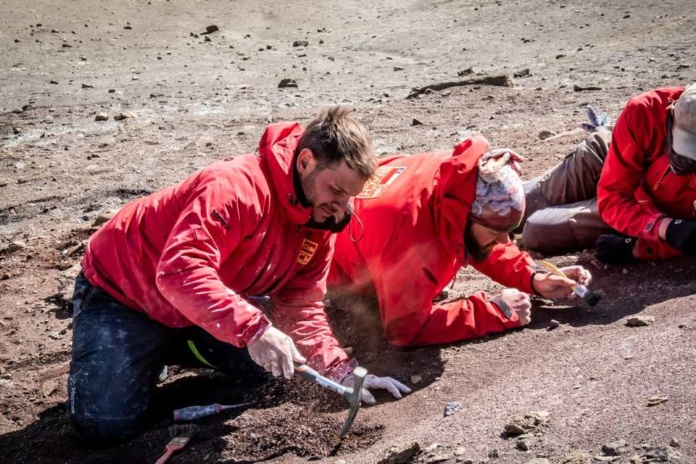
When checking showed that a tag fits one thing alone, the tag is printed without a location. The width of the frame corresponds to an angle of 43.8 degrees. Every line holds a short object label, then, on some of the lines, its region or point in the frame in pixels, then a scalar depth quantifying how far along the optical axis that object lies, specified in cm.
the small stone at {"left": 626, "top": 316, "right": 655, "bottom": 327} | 384
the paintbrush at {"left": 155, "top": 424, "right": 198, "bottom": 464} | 351
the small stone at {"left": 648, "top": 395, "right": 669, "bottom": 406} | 287
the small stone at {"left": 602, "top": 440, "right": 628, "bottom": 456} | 262
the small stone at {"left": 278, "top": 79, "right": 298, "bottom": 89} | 938
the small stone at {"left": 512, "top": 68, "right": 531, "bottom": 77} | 897
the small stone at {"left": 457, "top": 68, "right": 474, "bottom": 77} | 918
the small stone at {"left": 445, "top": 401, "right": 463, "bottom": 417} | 343
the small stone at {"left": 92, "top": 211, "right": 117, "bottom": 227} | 587
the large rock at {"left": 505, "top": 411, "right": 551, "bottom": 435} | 294
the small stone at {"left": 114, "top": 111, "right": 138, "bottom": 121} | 841
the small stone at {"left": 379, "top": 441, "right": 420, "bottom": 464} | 299
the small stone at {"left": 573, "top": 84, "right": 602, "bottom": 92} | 806
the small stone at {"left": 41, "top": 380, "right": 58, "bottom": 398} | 425
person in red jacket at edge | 420
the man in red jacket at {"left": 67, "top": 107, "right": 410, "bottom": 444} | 303
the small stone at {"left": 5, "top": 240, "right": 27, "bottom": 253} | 573
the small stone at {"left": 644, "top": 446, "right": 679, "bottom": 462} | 253
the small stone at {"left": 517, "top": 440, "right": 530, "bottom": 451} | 282
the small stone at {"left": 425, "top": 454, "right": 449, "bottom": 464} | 292
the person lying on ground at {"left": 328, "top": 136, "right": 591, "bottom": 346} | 379
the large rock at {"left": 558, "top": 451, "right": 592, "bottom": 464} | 264
